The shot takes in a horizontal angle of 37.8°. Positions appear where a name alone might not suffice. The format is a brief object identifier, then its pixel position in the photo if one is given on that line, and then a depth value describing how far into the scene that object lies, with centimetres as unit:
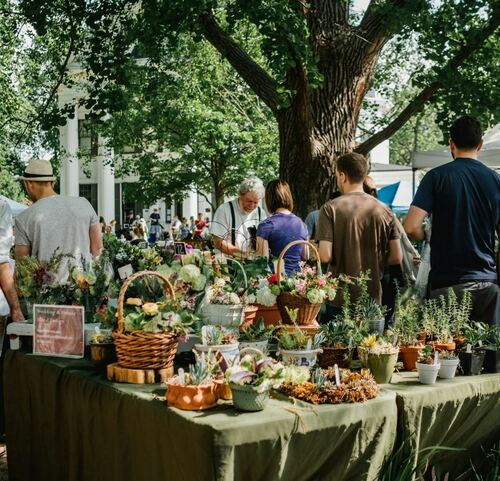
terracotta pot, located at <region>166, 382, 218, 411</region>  237
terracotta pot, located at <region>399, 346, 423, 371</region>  301
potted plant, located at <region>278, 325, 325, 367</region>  282
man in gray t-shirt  449
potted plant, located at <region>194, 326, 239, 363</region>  272
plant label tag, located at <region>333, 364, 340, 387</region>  256
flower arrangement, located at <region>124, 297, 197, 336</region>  267
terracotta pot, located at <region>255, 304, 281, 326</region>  354
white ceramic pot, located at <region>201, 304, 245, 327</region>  308
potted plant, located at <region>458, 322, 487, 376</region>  298
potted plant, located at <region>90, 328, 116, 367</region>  295
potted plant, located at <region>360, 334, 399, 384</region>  280
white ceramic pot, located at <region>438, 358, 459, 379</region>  289
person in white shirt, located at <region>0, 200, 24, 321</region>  394
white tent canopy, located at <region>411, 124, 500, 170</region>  754
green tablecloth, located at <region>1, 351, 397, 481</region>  222
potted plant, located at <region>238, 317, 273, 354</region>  295
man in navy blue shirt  347
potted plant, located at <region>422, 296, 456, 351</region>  305
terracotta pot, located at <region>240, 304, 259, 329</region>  324
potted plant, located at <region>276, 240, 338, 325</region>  326
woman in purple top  461
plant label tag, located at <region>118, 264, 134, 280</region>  383
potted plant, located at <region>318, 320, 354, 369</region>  294
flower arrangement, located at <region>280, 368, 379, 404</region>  248
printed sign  312
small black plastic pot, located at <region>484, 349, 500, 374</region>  304
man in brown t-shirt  393
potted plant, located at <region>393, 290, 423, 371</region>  302
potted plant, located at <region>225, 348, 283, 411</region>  233
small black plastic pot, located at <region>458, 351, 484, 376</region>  298
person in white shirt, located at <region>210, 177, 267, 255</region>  532
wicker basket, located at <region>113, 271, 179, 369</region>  267
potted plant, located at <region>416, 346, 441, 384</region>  280
